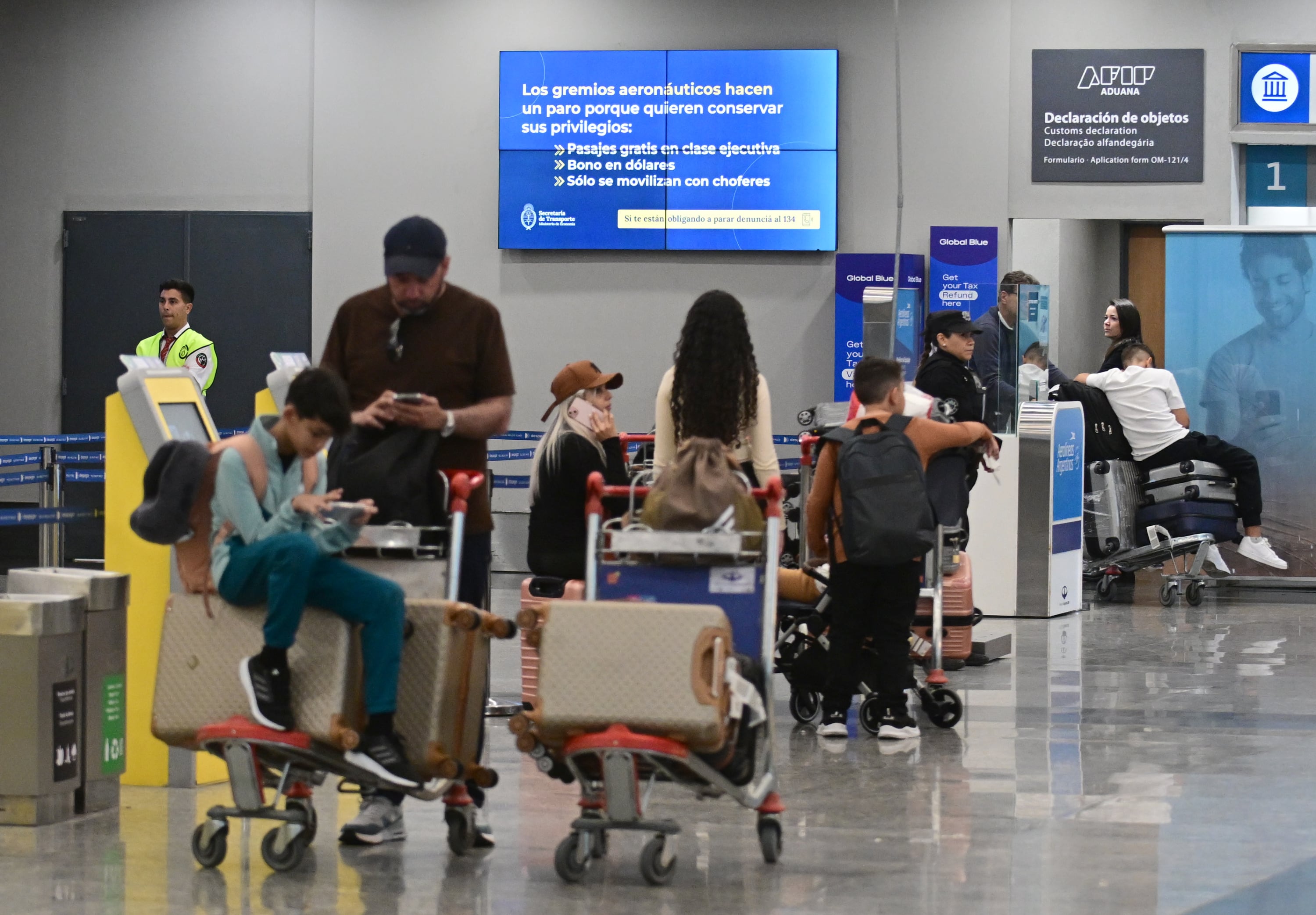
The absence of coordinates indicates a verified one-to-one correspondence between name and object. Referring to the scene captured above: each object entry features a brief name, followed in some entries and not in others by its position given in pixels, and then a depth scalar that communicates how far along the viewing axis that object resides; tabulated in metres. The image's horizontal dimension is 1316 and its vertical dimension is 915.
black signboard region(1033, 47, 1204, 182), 25.55
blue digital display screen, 25.58
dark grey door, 27.01
